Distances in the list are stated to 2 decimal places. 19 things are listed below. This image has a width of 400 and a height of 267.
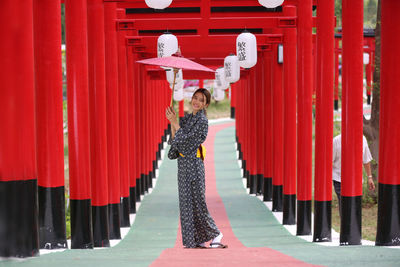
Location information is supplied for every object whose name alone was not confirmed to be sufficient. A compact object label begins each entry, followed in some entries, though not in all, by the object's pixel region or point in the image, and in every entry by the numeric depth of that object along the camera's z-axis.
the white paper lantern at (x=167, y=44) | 18.70
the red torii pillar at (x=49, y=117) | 12.85
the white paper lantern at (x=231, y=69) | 23.34
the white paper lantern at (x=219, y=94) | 44.49
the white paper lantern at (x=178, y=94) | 39.32
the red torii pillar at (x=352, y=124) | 13.98
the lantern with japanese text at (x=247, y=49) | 18.69
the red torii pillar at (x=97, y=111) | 16.25
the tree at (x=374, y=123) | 26.01
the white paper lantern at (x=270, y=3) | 15.29
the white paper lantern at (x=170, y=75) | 25.52
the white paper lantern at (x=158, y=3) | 15.30
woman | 12.39
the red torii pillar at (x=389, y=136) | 12.21
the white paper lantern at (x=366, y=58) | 56.13
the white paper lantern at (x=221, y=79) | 29.77
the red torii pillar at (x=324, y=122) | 16.27
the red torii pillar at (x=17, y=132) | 9.74
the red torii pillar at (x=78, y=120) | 14.22
